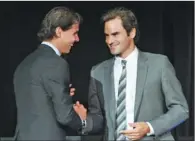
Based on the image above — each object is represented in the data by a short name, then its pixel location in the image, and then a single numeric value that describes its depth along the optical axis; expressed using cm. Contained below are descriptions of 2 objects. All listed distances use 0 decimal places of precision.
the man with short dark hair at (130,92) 530
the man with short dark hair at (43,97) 494
